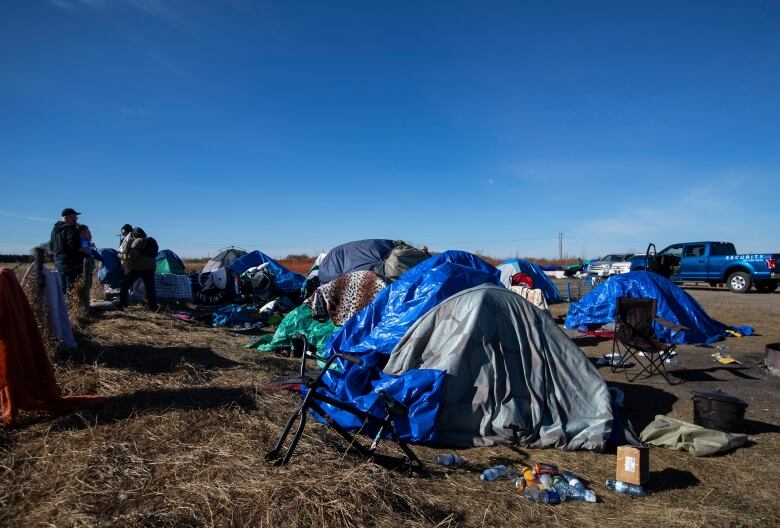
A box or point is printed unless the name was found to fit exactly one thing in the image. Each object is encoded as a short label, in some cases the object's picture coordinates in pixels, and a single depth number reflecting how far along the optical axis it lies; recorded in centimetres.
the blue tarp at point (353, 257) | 1305
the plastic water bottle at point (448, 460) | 400
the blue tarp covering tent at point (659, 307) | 1009
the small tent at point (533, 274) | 1511
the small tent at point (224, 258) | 1861
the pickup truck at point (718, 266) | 1709
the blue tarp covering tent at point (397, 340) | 454
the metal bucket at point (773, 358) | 729
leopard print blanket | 868
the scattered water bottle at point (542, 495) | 346
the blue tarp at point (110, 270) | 1277
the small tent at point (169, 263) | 1627
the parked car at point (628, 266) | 2055
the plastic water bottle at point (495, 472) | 380
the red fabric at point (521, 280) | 1145
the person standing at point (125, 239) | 1070
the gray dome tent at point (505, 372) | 461
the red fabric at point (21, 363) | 383
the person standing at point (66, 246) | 793
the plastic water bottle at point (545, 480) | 368
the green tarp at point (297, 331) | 838
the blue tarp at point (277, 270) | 1429
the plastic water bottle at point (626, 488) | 367
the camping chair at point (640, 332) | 719
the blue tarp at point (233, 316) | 1084
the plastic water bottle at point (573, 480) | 364
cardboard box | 371
